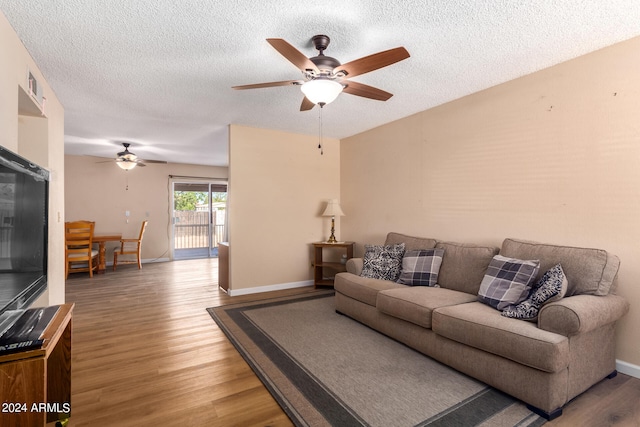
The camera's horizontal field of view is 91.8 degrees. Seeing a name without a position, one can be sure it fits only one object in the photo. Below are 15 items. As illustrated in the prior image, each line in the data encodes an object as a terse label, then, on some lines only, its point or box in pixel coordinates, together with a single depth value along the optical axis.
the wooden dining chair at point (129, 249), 6.29
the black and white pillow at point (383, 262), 3.39
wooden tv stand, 1.16
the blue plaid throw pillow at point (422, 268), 3.08
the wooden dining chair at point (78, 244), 5.25
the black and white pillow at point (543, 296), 2.05
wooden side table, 4.66
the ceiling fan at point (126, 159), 5.59
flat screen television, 1.39
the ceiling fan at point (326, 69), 1.88
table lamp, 4.69
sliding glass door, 7.76
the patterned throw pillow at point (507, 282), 2.25
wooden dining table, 5.80
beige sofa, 1.78
